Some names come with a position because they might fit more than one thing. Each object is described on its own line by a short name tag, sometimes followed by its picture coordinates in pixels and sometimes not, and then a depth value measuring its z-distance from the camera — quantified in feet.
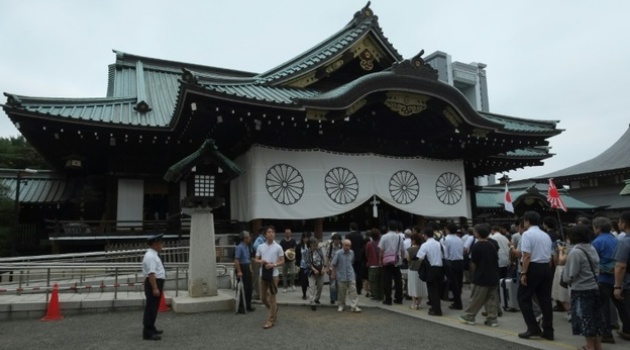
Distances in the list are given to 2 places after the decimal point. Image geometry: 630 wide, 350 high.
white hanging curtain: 44.24
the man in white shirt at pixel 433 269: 26.53
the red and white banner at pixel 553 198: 44.65
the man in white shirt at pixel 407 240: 33.81
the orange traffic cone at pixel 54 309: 26.33
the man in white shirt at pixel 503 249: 28.73
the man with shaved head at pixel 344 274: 29.01
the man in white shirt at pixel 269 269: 24.47
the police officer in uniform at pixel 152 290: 21.61
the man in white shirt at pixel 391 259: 30.09
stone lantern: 29.55
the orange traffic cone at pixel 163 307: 28.74
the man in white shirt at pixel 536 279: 20.18
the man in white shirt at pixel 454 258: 29.35
